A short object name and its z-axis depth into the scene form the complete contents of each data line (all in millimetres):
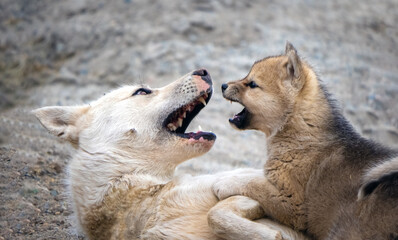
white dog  8453
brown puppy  7367
